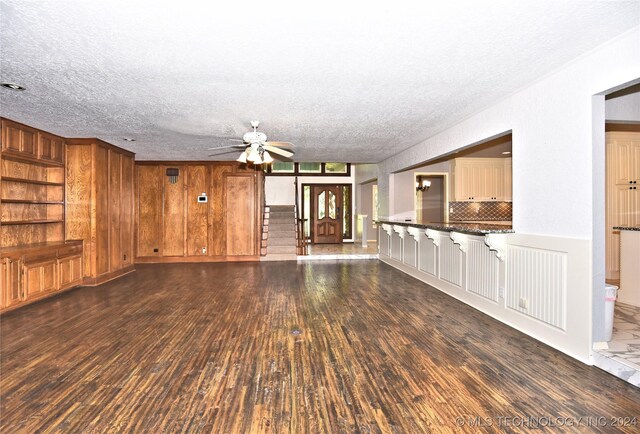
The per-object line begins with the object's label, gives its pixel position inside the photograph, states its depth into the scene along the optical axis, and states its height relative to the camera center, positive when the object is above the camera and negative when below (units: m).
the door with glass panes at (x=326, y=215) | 12.62 +0.02
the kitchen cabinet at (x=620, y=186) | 5.34 +0.46
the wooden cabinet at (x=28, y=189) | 4.79 +0.44
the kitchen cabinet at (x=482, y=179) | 8.21 +0.88
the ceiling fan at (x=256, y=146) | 4.55 +0.97
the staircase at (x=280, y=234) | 9.06 -0.54
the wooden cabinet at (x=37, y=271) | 4.32 -0.80
